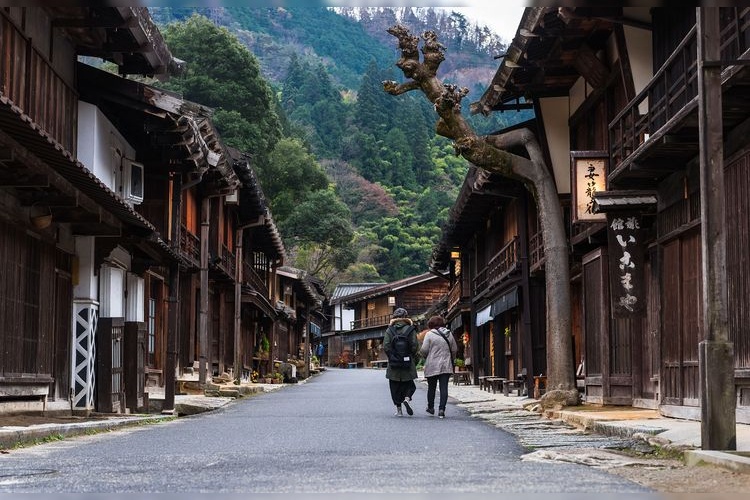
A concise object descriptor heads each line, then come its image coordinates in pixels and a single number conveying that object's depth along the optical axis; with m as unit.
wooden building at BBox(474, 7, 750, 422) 13.28
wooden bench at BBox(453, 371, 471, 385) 45.88
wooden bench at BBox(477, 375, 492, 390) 35.43
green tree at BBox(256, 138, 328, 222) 67.19
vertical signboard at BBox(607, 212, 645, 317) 17.38
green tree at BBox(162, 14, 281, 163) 59.81
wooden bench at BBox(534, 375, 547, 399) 26.38
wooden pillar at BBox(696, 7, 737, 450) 9.44
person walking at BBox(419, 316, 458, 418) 19.31
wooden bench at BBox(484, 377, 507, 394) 32.33
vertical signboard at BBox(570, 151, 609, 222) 19.47
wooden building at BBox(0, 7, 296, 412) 15.35
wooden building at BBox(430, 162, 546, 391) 28.64
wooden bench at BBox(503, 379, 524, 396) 30.23
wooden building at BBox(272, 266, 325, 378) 58.03
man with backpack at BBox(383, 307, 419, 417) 19.30
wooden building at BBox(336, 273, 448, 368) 84.69
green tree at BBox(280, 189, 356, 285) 69.12
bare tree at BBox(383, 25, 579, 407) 20.09
